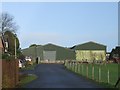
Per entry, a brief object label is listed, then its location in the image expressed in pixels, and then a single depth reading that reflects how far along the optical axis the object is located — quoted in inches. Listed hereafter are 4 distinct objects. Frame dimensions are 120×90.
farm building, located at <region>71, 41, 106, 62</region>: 3737.5
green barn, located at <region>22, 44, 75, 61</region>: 3683.3
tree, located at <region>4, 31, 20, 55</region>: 2405.1
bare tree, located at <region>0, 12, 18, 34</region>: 2347.1
